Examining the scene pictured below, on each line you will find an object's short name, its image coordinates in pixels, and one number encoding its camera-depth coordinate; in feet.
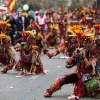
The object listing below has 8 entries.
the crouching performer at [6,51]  45.01
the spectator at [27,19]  78.95
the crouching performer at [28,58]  38.17
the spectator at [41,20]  79.41
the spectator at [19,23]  77.82
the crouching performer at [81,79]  27.96
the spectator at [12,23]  76.16
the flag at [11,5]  98.90
